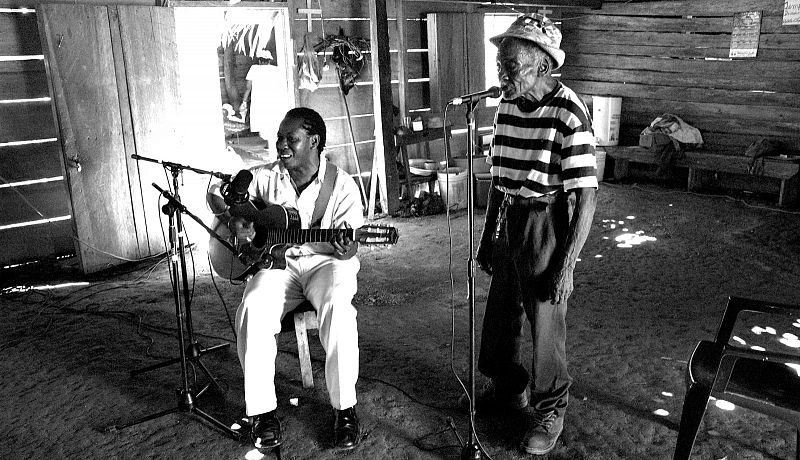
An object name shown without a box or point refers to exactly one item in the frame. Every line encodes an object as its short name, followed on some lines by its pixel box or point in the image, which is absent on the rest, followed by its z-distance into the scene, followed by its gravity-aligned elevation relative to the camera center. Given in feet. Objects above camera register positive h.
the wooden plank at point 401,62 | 29.40 -0.36
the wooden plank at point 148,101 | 21.43 -1.27
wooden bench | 28.02 -5.10
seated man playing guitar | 11.53 -3.87
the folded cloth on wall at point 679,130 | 32.14 -3.82
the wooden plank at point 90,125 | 20.06 -1.85
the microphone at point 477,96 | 9.64 -0.61
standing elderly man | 10.22 -2.25
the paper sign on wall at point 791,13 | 28.50 +1.24
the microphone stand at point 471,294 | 9.63 -3.45
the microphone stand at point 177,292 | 11.69 -4.01
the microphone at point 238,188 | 12.09 -2.24
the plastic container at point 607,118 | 34.55 -3.44
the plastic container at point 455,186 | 27.89 -5.33
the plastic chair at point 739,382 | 8.70 -4.30
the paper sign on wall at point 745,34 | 30.12 +0.46
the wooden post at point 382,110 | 26.25 -2.15
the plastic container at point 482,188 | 28.50 -5.54
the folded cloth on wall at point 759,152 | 28.96 -4.46
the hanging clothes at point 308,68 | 26.53 -0.45
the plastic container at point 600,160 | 33.66 -5.29
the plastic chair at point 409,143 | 27.94 -3.67
